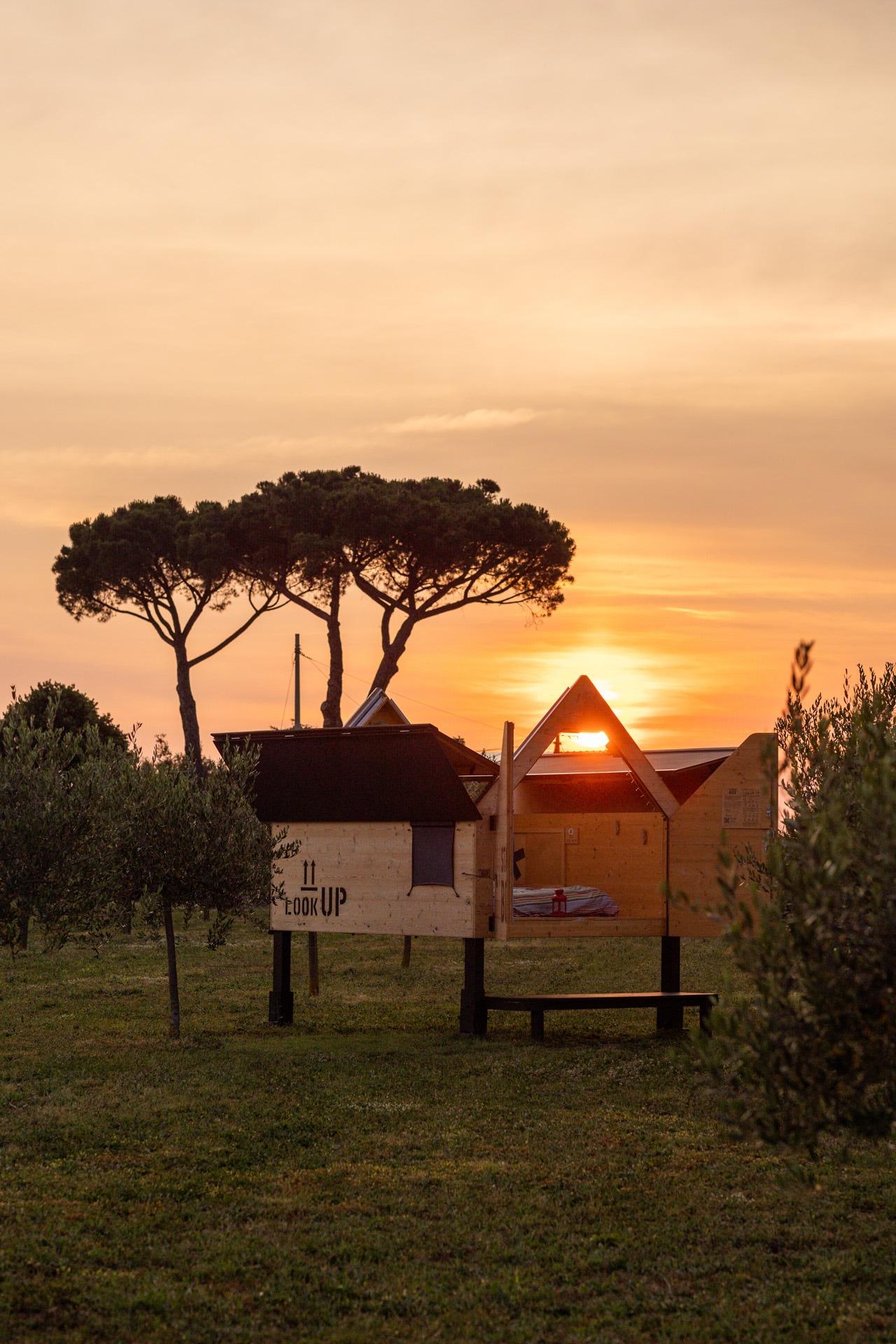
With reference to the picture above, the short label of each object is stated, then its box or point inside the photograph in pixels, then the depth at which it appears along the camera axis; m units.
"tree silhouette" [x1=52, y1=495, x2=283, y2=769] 64.62
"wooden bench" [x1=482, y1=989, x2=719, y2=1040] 25.12
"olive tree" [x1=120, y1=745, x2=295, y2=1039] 25.62
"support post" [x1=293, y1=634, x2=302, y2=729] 75.11
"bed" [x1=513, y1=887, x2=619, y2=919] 26.64
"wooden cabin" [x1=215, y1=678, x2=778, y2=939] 25.03
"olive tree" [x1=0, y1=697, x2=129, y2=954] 21.80
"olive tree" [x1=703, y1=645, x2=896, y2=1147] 7.73
